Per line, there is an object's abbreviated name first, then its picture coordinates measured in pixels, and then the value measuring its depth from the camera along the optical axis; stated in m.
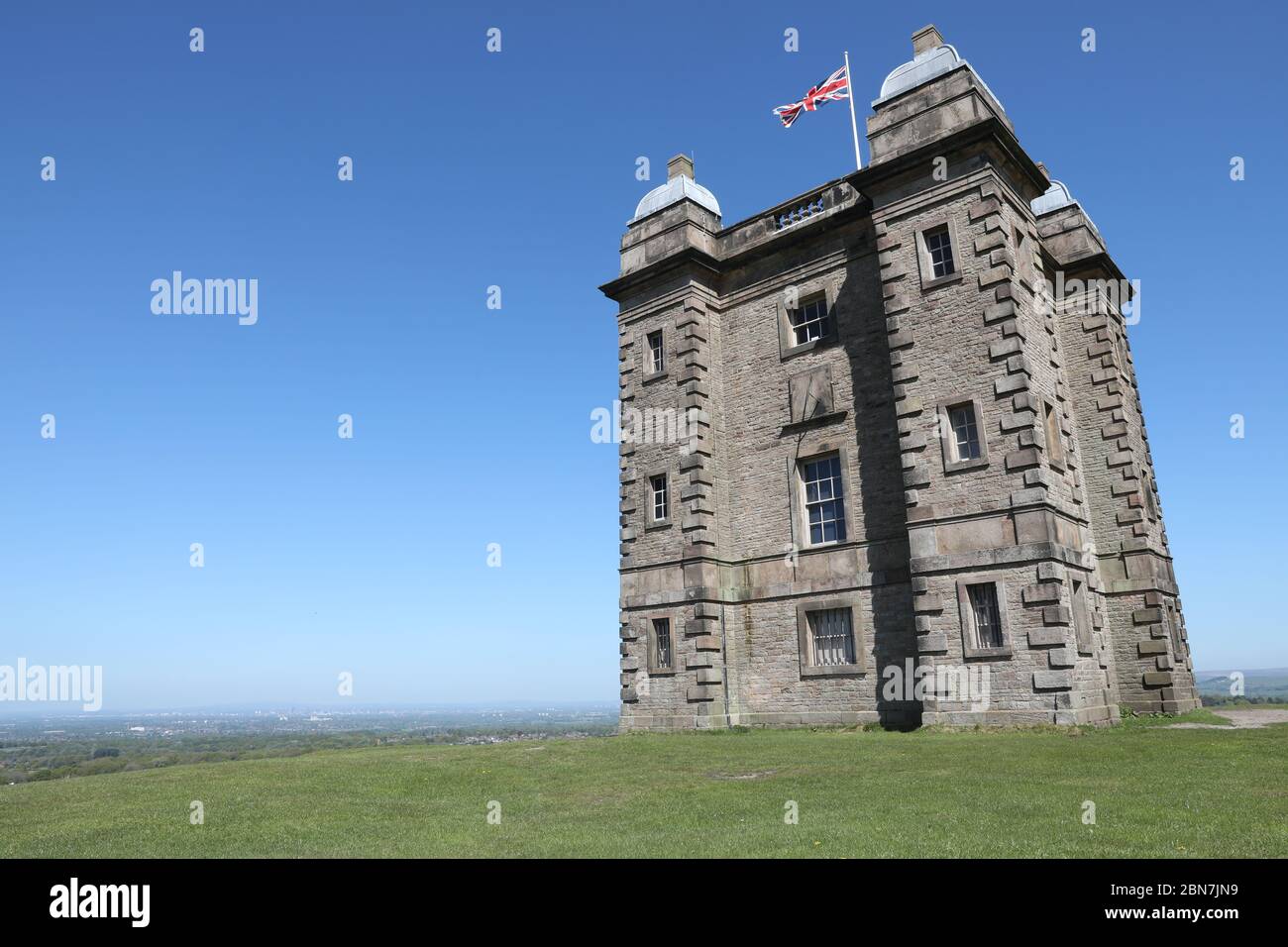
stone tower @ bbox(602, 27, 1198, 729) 19.52
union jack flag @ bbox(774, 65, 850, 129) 25.91
